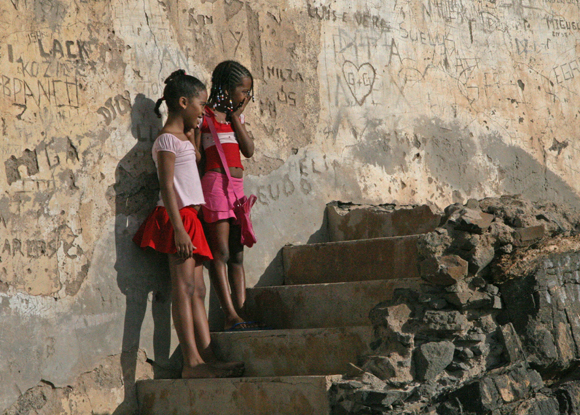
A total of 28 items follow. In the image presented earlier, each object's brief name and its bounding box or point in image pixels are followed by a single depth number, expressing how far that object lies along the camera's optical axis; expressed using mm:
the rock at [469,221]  7117
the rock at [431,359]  6578
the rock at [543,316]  7121
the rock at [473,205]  7641
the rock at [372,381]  6383
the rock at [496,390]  6484
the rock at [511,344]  6914
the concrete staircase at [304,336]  7031
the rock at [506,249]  7195
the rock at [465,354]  6812
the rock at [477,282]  7086
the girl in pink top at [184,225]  7934
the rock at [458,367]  6732
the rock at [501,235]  7246
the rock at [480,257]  7027
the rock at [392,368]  6473
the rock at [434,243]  6988
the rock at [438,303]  6898
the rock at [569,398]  6980
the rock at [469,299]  6887
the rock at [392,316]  6770
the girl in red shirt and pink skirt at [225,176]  8641
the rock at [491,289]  7133
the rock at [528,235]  7324
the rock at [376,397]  6219
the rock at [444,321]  6773
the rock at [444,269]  6844
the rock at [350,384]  6344
